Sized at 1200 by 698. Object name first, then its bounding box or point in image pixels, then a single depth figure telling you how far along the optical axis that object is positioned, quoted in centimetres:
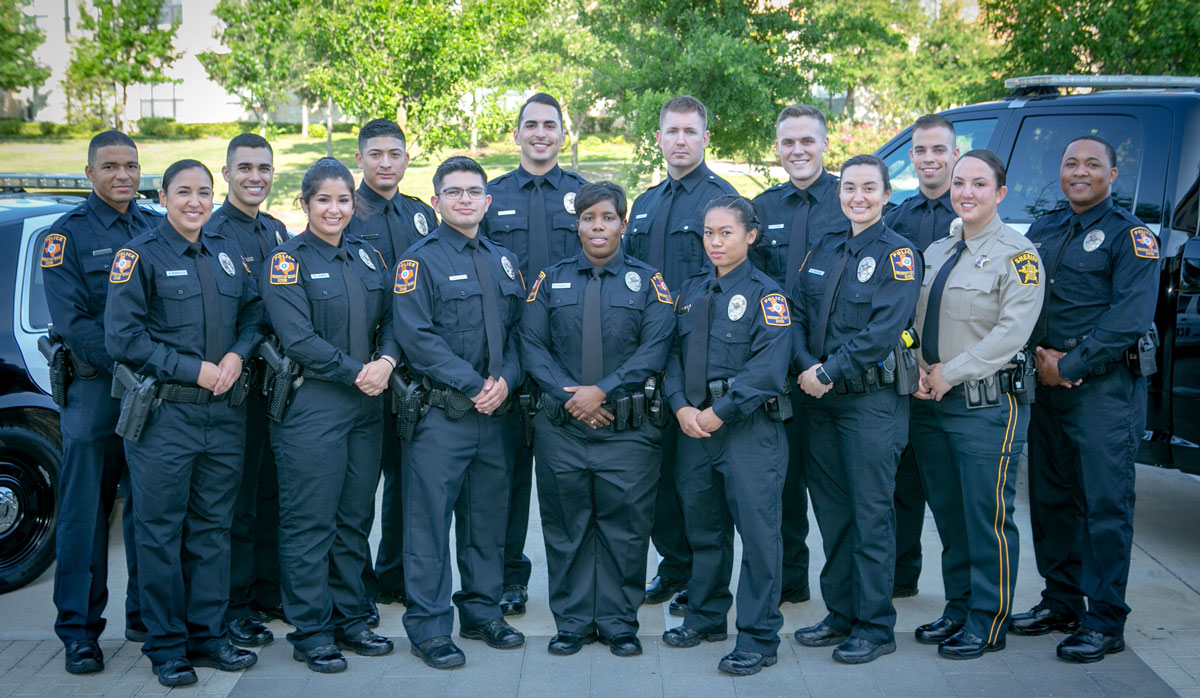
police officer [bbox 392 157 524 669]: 412
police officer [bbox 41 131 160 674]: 407
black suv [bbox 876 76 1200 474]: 479
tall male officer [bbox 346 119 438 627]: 471
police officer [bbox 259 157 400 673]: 403
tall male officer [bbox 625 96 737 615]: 470
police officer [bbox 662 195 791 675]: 402
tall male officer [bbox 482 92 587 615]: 485
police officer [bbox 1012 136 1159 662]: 409
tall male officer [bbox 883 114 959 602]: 470
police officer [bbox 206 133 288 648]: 440
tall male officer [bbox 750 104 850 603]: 462
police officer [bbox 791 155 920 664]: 404
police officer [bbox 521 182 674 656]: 415
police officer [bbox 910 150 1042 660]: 404
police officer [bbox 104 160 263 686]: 386
